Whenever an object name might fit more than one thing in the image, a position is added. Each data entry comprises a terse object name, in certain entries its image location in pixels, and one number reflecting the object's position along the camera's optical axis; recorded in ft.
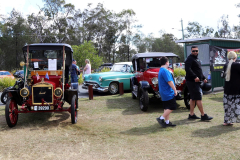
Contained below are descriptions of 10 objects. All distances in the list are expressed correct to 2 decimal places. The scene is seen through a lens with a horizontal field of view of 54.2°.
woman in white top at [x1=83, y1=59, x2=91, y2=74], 43.39
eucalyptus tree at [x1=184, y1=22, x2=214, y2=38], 204.54
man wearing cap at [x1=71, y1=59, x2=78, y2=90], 31.05
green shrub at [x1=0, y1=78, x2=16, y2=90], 52.65
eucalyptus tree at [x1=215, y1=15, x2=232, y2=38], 192.85
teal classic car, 39.70
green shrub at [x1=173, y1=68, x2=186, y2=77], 57.74
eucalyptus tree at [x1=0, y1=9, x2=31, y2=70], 157.17
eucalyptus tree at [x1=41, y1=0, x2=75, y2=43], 144.25
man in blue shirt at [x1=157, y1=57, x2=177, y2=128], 17.93
